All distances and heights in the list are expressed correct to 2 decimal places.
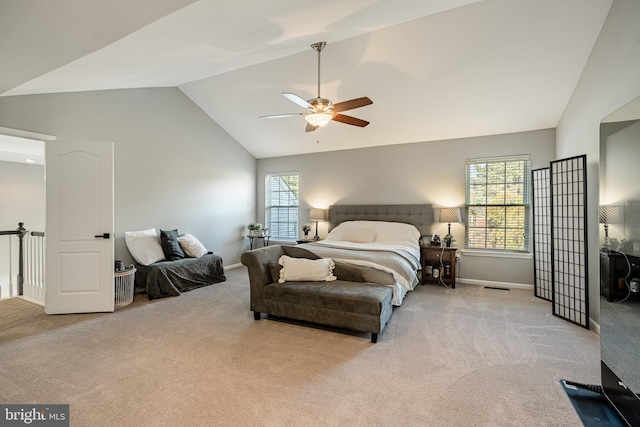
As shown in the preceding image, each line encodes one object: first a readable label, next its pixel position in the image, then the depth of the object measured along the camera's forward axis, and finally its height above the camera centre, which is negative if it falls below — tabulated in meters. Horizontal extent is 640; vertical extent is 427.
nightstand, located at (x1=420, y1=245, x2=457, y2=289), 4.98 -0.88
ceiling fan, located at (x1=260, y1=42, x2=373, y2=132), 3.21 +1.25
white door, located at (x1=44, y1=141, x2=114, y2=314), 3.63 -0.15
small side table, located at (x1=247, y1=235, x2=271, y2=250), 6.96 -0.59
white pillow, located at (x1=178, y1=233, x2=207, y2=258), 5.12 -0.56
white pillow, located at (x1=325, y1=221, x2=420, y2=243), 5.19 -0.29
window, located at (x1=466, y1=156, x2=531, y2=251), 4.93 +0.22
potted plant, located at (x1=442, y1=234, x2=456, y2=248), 5.11 -0.44
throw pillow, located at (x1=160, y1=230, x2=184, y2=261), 4.89 -0.53
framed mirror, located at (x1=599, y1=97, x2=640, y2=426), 1.91 -0.32
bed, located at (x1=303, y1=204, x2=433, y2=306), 3.76 -0.42
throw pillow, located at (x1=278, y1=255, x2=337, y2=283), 3.55 -0.69
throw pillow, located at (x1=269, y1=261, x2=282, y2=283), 3.61 -0.70
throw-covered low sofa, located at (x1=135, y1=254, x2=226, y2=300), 4.39 -0.99
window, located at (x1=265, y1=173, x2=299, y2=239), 7.09 +0.27
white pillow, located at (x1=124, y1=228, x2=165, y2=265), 4.56 -0.50
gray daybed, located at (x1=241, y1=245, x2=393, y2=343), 2.95 -0.89
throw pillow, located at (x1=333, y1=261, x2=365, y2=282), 3.65 -0.74
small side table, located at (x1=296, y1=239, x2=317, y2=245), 6.18 -0.55
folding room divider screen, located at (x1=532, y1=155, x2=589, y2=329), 3.31 -0.29
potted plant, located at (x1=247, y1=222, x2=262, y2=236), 6.83 -0.32
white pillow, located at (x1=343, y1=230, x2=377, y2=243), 5.31 -0.39
